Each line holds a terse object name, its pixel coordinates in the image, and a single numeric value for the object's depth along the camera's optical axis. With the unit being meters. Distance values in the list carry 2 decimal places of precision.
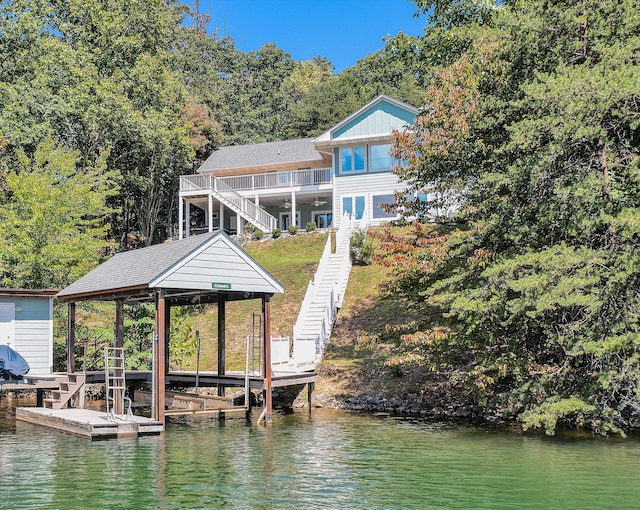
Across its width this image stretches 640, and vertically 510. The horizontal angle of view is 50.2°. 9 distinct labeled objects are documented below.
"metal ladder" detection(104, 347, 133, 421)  15.63
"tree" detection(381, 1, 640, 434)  13.09
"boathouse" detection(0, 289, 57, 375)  22.05
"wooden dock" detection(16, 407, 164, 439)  15.00
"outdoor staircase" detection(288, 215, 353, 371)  22.91
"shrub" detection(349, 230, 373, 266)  31.41
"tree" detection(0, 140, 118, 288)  24.47
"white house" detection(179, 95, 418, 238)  39.97
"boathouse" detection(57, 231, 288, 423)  15.91
